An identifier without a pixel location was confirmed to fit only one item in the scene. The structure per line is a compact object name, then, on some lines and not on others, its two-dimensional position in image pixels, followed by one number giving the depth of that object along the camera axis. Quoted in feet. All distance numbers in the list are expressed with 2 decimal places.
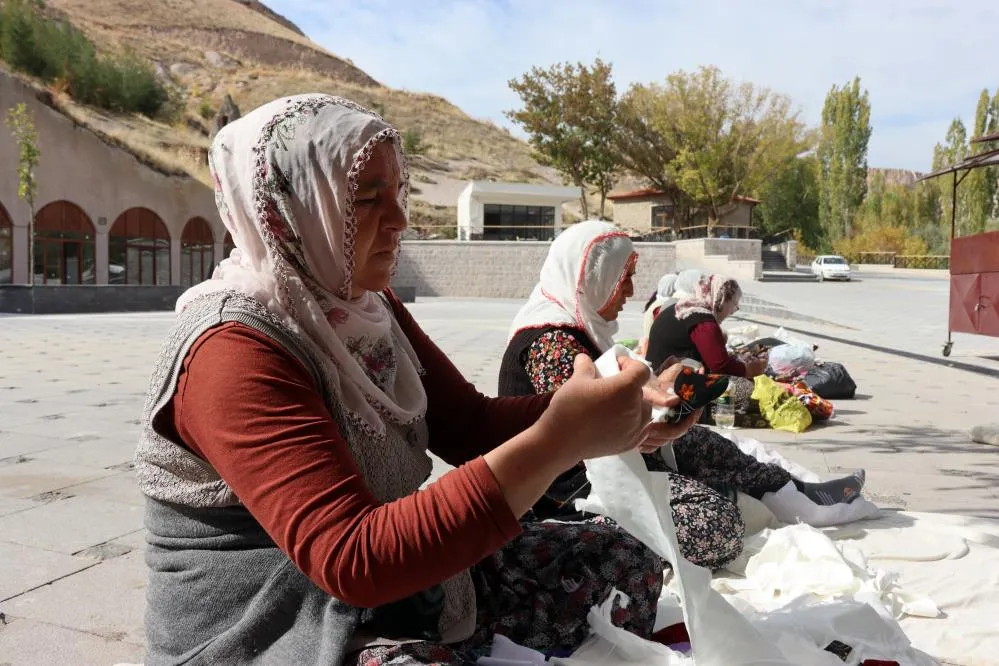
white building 126.21
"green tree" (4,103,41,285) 74.90
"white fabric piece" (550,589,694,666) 5.85
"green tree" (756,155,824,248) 179.42
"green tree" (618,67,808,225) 130.41
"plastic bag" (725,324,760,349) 24.16
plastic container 18.39
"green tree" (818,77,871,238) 156.35
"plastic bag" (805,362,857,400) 24.20
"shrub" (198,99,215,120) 137.59
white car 106.11
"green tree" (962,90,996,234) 120.95
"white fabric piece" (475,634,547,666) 5.48
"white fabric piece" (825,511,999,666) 8.38
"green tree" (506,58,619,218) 140.26
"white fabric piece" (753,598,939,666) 6.19
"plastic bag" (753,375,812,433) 19.19
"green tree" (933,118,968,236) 137.90
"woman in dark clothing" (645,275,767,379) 16.76
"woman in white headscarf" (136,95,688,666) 4.04
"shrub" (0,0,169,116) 106.73
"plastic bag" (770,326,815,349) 25.66
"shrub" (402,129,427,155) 184.44
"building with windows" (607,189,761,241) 130.38
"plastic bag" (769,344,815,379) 23.85
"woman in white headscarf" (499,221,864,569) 9.70
